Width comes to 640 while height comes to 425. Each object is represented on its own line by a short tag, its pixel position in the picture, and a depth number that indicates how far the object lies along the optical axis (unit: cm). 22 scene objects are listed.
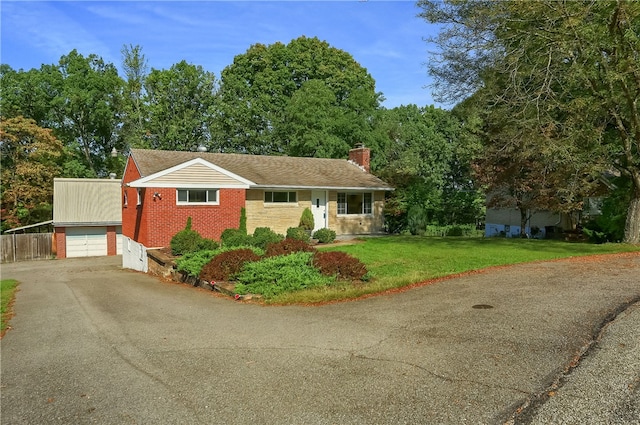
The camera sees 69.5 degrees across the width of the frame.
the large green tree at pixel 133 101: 4334
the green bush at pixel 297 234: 2150
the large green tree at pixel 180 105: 4197
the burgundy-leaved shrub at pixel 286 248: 1316
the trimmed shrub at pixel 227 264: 1245
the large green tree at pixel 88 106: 4253
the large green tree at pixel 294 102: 3706
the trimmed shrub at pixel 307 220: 2436
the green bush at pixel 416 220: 2761
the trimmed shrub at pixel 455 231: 2803
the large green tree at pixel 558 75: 1434
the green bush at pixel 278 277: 1068
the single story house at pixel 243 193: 2075
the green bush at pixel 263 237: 1878
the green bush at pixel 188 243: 1861
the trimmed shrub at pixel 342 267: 1128
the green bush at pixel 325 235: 2209
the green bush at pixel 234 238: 1876
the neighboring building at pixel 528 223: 2638
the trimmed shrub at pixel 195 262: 1399
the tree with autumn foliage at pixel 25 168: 3672
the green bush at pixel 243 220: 2236
